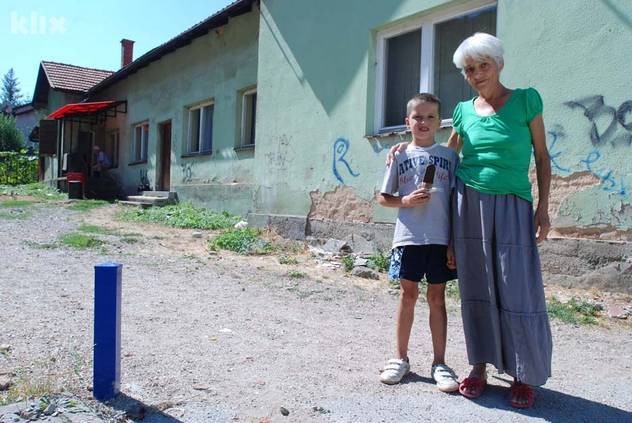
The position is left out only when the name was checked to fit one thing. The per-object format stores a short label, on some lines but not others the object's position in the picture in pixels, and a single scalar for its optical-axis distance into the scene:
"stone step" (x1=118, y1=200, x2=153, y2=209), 13.02
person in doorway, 17.53
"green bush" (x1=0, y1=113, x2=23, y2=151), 36.31
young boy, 2.57
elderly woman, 2.38
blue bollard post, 2.32
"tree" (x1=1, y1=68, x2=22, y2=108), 72.75
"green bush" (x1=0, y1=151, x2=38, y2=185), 23.42
